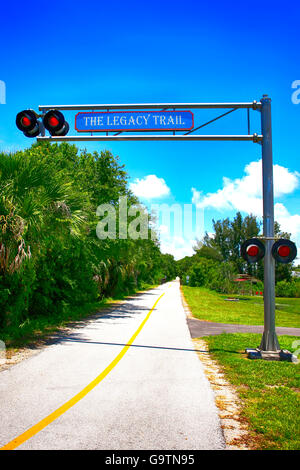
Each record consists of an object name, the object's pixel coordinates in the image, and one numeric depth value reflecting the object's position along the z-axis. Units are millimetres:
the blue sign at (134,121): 8750
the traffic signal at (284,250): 8062
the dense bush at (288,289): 61594
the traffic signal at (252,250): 8281
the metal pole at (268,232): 8289
